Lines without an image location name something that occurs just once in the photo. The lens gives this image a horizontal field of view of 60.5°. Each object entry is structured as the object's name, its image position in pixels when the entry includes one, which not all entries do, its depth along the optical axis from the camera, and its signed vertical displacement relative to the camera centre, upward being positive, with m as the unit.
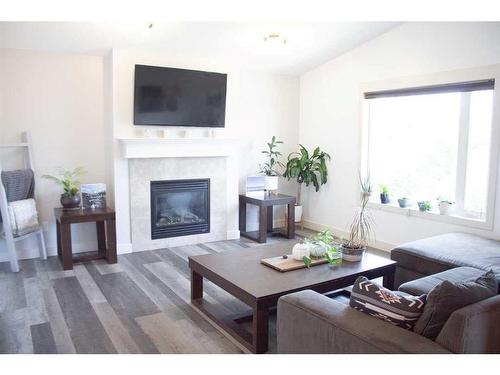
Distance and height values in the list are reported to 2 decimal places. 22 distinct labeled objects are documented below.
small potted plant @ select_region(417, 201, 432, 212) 4.76 -0.64
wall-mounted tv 4.91 +0.58
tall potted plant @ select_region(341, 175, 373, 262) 3.38 -0.80
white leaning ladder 4.16 -0.79
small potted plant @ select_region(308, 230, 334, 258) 3.33 -0.76
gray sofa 1.77 -0.81
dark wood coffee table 2.71 -0.91
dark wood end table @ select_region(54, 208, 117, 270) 4.36 -0.94
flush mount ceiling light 4.78 +1.21
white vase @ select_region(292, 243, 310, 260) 3.30 -0.80
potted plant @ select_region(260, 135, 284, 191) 6.12 -0.21
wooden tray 3.15 -0.87
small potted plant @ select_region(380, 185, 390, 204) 5.26 -0.58
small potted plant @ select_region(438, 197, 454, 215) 4.57 -0.61
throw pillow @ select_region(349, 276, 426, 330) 1.93 -0.72
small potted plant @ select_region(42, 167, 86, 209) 4.57 -0.46
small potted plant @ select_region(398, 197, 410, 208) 5.01 -0.63
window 4.36 +0.07
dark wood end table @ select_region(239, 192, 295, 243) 5.53 -0.88
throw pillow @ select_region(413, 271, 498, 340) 1.85 -0.67
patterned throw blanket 4.28 -0.73
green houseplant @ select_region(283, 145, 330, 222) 6.02 -0.30
